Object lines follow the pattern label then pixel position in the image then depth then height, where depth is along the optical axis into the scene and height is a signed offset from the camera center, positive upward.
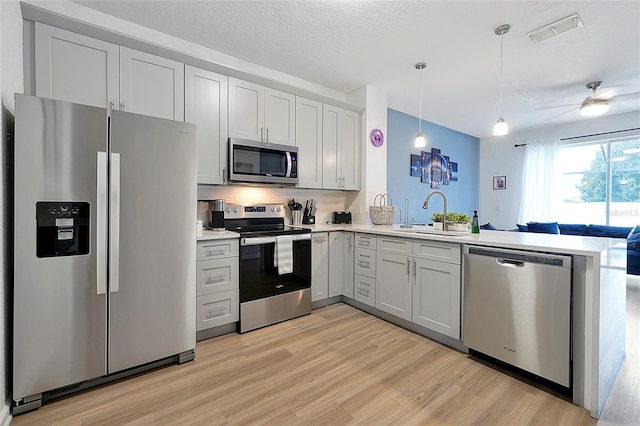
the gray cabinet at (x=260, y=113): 2.93 +1.02
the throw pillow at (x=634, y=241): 4.21 -0.40
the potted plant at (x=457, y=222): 2.73 -0.10
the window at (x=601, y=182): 4.92 +0.55
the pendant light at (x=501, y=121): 2.49 +0.84
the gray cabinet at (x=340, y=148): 3.66 +0.81
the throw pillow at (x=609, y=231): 4.78 -0.30
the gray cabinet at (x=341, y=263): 3.34 -0.61
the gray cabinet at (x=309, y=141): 3.41 +0.82
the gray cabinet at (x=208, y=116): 2.66 +0.87
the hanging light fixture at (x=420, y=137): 3.12 +0.79
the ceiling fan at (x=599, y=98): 3.60 +1.43
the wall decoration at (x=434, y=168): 5.08 +0.80
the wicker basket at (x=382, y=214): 3.67 -0.04
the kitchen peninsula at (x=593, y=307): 1.61 -0.56
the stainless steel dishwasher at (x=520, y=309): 1.74 -0.63
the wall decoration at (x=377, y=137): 3.96 +1.00
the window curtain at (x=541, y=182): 5.67 +0.60
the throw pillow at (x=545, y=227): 5.13 -0.26
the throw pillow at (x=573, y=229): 5.13 -0.29
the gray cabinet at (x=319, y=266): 3.17 -0.61
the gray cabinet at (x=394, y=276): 2.69 -0.63
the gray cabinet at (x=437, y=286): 2.31 -0.63
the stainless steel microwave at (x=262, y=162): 2.86 +0.49
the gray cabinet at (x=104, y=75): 2.05 +1.03
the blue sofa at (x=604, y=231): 4.21 -0.31
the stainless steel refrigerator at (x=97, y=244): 1.58 -0.22
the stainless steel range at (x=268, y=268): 2.64 -0.56
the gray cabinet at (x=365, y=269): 3.07 -0.64
